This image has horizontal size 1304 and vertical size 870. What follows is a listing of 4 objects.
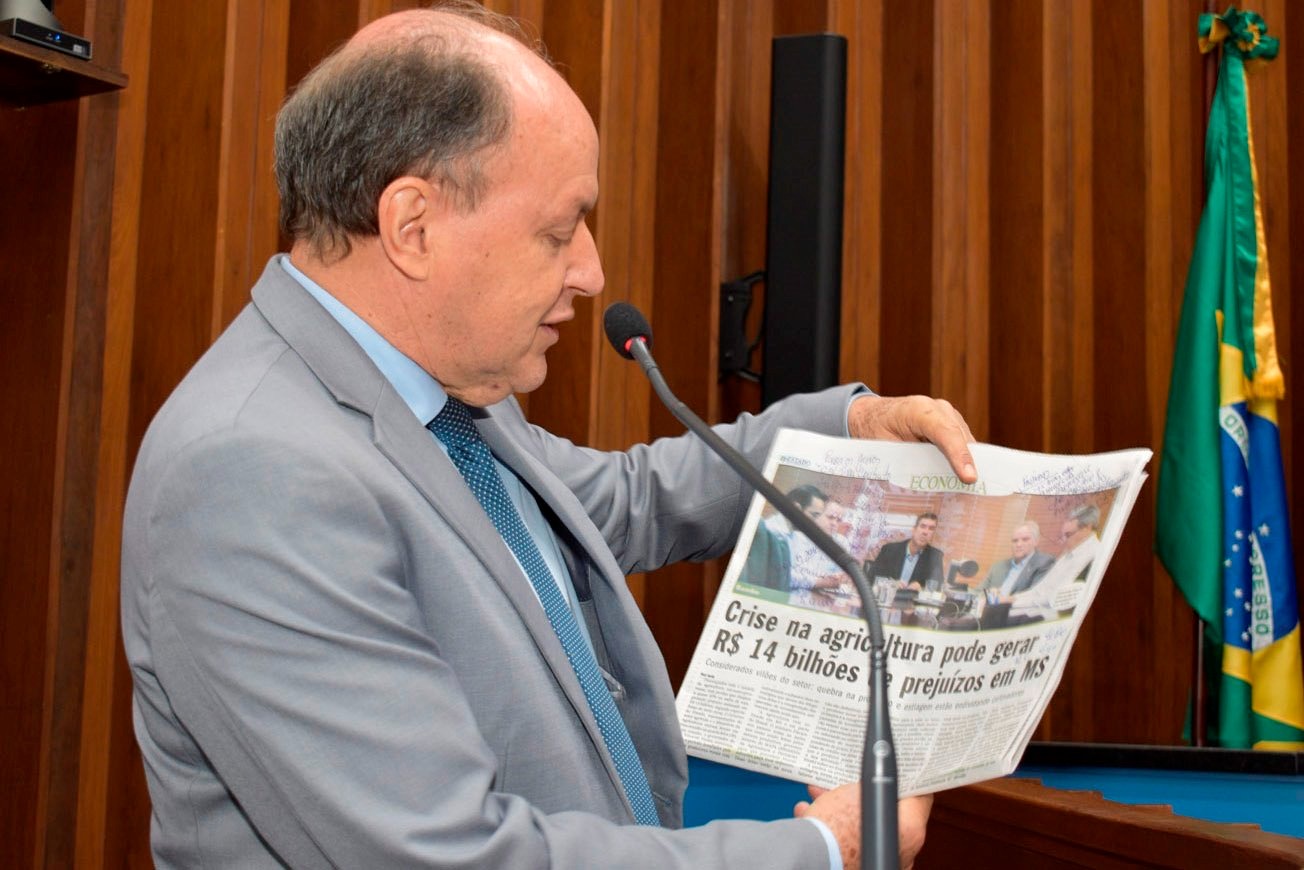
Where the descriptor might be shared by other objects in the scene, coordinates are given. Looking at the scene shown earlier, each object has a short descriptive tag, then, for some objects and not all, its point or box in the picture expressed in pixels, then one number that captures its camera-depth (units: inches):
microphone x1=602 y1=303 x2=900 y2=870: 33.6
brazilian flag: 122.2
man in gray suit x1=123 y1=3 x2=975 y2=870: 35.9
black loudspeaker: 99.3
